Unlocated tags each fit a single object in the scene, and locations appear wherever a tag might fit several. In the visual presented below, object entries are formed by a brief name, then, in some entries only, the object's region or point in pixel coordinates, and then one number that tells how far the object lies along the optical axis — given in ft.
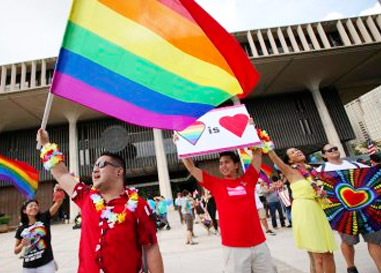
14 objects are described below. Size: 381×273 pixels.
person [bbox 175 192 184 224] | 39.17
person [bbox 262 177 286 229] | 26.54
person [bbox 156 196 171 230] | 36.76
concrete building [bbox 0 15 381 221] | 65.87
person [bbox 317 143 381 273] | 9.94
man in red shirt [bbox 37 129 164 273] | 5.23
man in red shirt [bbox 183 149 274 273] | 7.53
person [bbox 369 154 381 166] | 15.14
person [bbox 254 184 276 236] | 23.08
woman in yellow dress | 8.92
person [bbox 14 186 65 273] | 10.11
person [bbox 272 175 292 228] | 22.84
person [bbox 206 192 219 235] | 26.91
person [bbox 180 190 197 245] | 23.49
